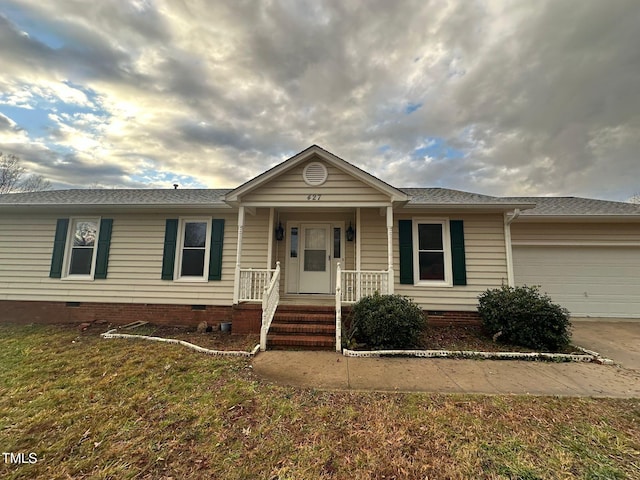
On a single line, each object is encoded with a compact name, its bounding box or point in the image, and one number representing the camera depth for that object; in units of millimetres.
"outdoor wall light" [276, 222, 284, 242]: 7484
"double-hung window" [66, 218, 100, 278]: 7434
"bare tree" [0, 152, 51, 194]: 19078
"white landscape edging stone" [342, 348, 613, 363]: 4711
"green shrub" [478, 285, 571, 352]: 5148
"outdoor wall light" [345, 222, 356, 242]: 7385
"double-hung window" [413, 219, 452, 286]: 6788
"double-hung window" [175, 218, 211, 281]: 7250
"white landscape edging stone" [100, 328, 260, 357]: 4793
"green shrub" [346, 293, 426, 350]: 5023
